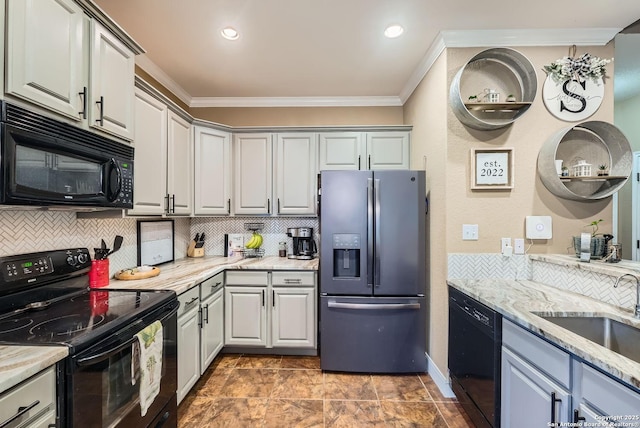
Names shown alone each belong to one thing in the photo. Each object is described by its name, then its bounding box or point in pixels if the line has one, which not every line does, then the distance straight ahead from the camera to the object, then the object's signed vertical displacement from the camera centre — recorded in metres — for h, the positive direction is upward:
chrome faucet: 1.31 -0.37
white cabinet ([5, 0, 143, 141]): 1.08 +0.70
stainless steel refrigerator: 2.37 -0.48
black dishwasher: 1.54 -0.86
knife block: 3.14 -0.39
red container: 1.81 -0.38
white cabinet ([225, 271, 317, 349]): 2.65 -0.86
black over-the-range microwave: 1.04 +0.22
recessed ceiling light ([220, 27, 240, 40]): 2.02 +1.34
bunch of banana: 3.11 -0.29
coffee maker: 3.06 -0.30
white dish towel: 1.39 -0.76
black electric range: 1.06 -0.48
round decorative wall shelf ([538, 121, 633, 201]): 1.92 +0.43
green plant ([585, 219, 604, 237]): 1.99 -0.07
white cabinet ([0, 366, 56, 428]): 0.83 -0.59
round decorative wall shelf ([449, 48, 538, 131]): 1.98 +0.97
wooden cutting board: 2.03 -0.43
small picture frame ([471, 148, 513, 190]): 2.07 +0.36
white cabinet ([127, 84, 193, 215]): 1.99 +0.45
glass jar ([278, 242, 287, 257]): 3.21 -0.38
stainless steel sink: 1.33 -0.56
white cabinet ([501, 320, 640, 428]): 0.95 -0.68
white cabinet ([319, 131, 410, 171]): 2.99 +0.72
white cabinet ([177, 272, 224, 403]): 1.93 -0.88
